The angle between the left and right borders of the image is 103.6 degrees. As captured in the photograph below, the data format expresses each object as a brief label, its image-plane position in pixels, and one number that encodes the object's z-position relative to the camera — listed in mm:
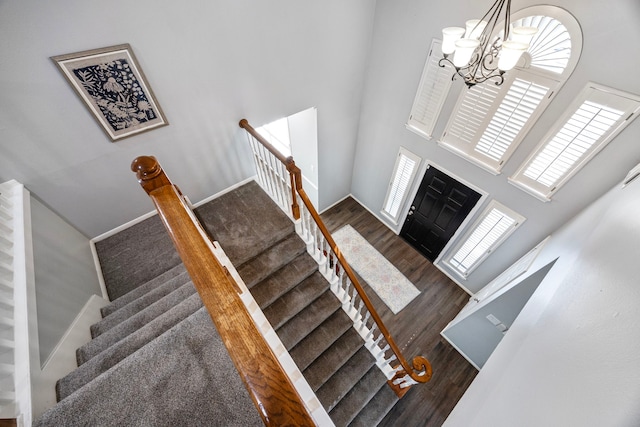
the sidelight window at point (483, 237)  3346
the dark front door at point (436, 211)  3793
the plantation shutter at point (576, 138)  2172
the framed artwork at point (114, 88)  1855
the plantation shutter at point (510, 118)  2605
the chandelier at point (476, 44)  1721
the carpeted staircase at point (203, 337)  1375
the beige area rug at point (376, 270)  4371
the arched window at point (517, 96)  2270
